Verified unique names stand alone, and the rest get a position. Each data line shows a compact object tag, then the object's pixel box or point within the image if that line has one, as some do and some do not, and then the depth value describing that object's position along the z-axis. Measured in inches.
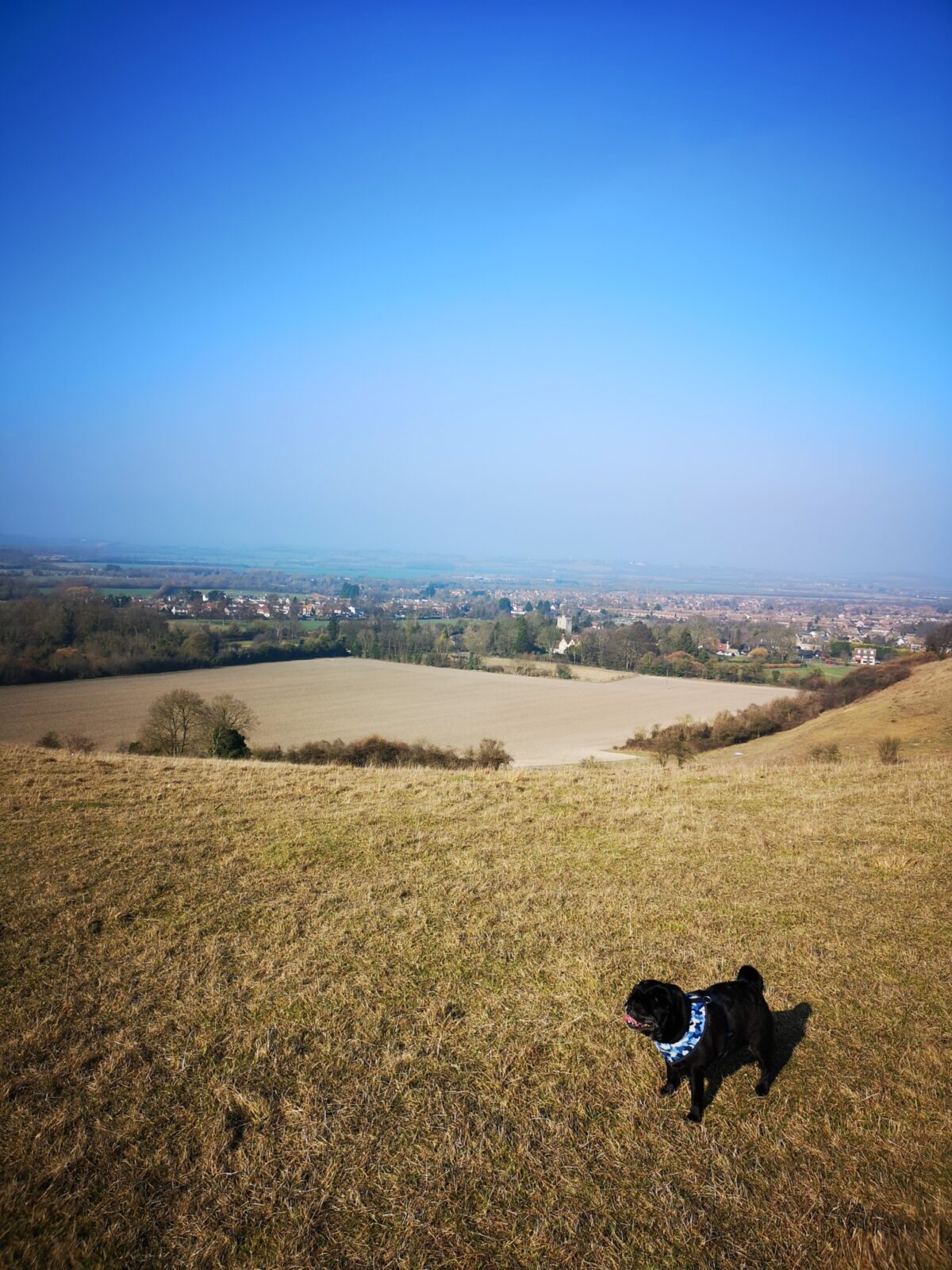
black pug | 147.1
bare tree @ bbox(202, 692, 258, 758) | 936.9
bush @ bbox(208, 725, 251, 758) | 930.1
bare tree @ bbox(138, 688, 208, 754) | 1096.8
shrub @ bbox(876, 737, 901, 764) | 693.3
